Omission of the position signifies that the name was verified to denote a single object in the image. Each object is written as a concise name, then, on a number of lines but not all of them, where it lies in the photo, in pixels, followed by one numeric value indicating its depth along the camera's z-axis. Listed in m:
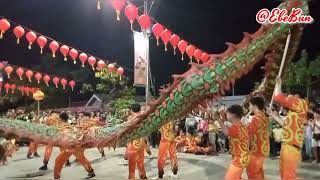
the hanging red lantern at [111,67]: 11.26
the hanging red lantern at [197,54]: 9.10
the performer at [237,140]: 3.76
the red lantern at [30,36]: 8.93
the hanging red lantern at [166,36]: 8.34
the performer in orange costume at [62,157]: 5.74
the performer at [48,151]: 7.32
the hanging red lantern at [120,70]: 11.44
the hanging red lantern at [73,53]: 9.99
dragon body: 3.52
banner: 7.74
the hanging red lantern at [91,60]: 10.53
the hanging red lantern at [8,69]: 11.82
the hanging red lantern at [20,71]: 12.33
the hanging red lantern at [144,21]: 7.51
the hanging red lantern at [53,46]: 9.55
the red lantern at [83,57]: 10.30
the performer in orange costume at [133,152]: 5.34
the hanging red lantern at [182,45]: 8.76
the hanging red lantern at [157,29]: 8.12
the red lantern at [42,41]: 9.15
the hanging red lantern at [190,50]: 8.98
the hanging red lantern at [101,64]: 10.81
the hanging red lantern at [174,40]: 8.55
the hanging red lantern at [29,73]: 12.58
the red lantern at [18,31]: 8.67
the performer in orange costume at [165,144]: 6.01
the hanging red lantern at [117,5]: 7.05
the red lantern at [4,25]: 8.08
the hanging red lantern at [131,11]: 7.23
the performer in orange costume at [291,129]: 3.83
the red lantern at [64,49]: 9.82
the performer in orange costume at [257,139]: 4.07
